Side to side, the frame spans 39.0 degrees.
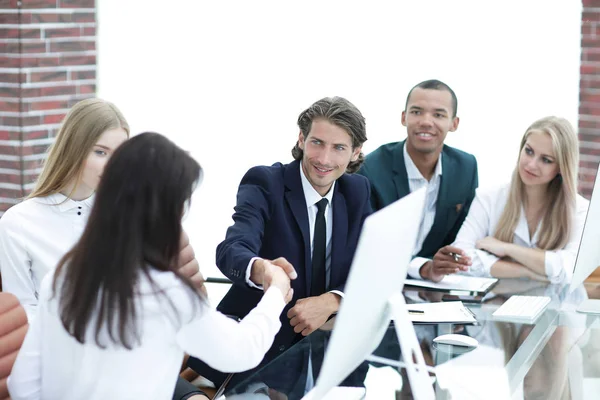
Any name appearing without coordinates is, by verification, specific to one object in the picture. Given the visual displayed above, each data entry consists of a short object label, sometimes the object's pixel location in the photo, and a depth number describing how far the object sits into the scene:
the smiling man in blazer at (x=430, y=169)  3.71
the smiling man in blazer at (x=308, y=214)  2.85
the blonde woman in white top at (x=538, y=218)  3.30
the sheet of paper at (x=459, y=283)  3.11
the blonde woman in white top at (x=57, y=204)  2.67
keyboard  2.72
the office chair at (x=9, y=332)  2.18
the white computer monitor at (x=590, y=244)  2.51
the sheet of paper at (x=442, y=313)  2.66
